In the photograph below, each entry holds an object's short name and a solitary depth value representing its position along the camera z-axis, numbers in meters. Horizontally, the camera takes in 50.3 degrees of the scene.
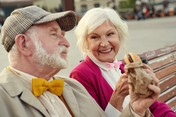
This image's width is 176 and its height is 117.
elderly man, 1.40
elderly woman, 2.12
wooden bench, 2.85
